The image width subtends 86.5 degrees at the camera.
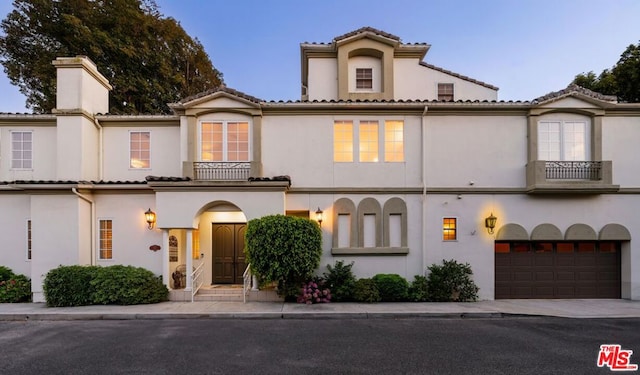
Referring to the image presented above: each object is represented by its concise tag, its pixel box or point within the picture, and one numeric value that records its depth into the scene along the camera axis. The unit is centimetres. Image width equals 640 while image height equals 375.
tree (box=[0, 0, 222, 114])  1944
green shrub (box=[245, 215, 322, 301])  1073
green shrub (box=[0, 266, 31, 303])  1166
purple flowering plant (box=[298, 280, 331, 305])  1125
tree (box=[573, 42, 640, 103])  1648
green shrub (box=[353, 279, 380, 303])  1152
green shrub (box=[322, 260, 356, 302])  1164
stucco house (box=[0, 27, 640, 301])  1233
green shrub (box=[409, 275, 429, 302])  1170
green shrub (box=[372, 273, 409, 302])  1164
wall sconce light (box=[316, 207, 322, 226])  1230
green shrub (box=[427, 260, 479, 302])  1178
